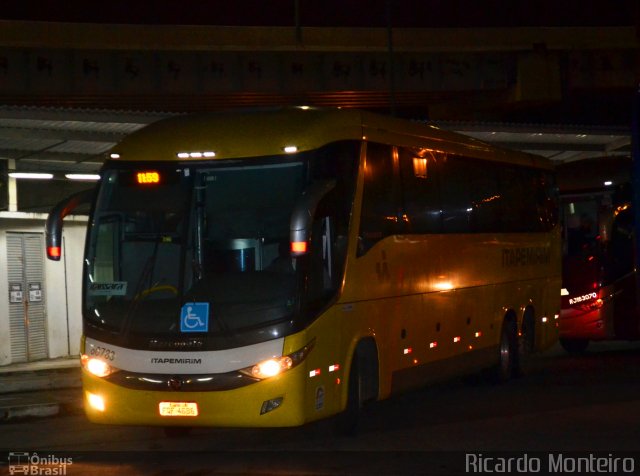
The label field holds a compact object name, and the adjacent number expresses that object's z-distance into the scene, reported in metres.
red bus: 20.38
